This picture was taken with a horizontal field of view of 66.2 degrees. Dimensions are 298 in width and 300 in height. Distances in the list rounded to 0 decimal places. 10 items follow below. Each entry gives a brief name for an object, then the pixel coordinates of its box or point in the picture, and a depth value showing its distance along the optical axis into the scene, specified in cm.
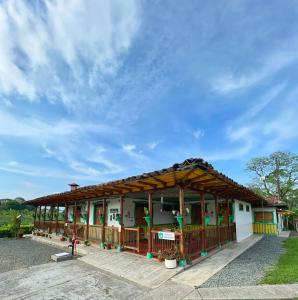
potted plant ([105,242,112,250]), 1015
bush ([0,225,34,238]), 1838
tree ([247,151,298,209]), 2870
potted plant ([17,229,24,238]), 1823
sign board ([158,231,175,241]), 716
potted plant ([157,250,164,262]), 745
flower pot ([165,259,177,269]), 671
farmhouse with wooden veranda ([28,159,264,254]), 596
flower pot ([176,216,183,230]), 717
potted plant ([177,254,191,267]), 687
